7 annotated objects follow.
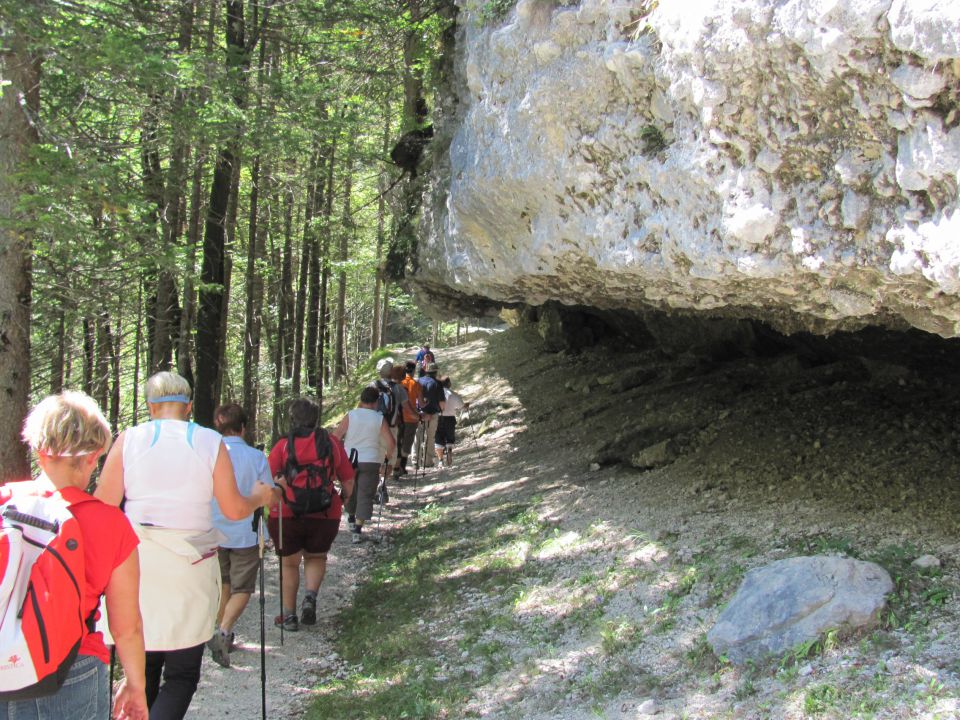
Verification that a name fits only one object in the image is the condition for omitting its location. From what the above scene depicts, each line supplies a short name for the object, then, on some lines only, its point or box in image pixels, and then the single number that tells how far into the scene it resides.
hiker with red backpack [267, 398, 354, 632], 6.70
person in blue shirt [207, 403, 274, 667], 5.75
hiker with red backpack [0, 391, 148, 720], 2.55
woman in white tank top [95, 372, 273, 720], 4.06
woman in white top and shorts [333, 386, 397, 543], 9.30
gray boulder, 4.70
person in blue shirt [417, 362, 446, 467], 13.09
